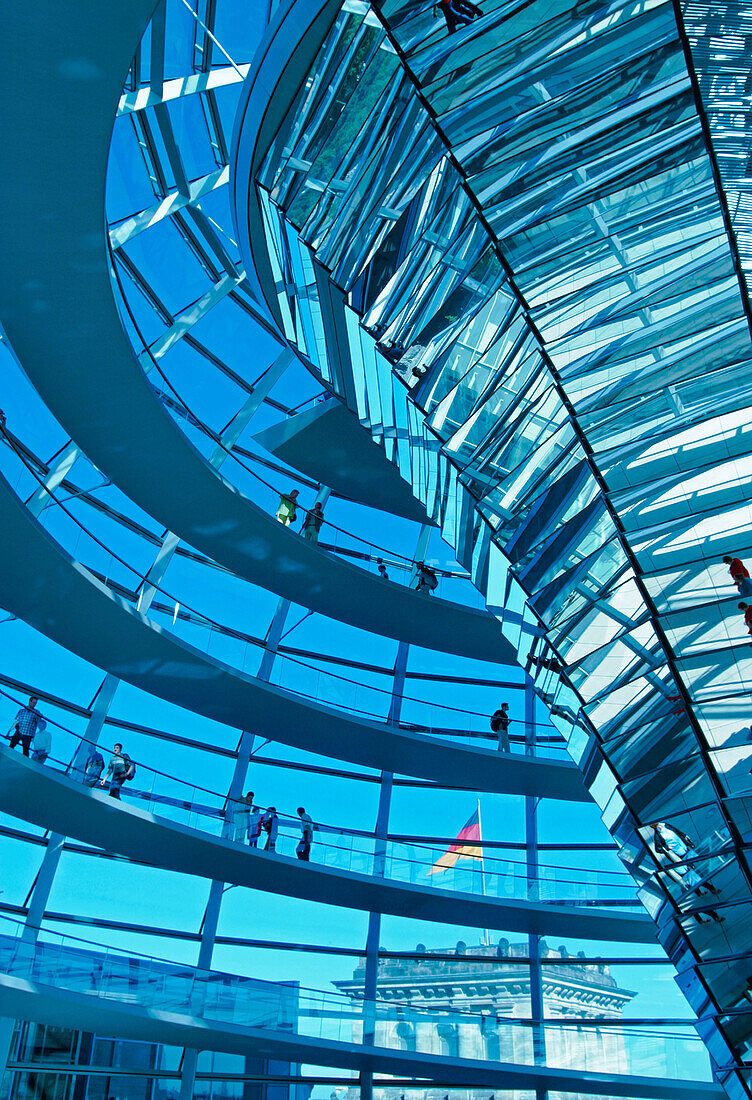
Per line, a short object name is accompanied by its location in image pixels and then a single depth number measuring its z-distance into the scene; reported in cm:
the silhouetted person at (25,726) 1644
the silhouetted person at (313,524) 2170
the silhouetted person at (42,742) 1664
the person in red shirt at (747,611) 918
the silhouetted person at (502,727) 2320
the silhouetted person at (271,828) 1966
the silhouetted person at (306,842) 1997
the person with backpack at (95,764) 1761
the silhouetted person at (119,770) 1823
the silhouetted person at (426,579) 2200
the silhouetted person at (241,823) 1881
